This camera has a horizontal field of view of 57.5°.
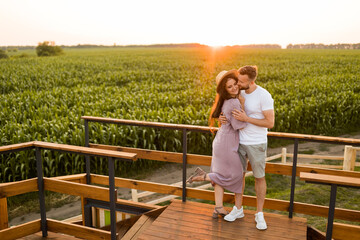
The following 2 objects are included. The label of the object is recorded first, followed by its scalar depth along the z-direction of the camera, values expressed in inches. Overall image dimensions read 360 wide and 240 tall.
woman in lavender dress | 131.3
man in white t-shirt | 128.6
